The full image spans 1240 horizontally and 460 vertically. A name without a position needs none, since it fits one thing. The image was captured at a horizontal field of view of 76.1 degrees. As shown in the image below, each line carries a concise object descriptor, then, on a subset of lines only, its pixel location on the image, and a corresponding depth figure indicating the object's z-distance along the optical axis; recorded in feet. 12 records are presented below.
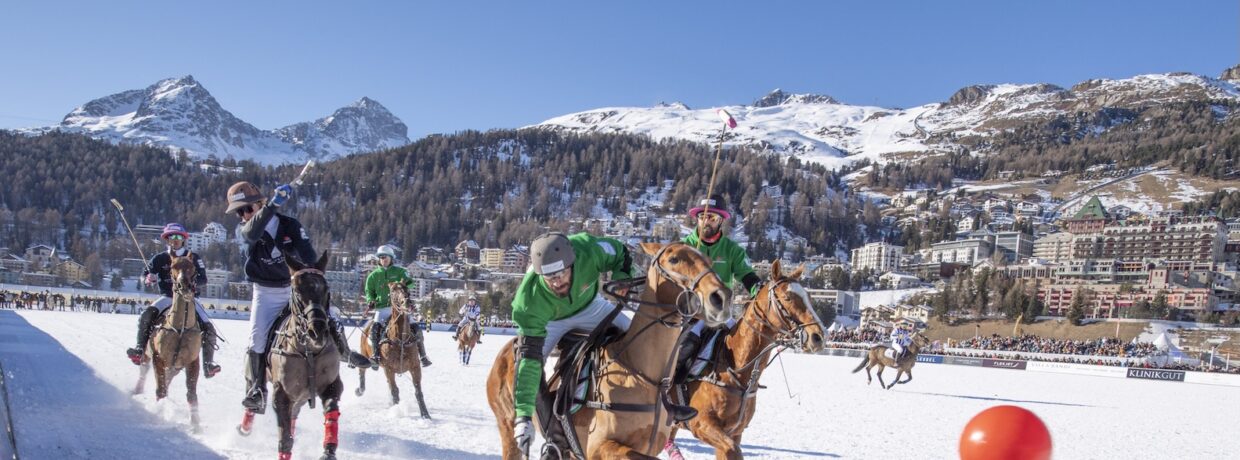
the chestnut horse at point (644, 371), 15.80
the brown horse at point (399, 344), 37.22
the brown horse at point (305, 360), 22.15
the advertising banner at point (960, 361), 120.40
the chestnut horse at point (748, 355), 24.08
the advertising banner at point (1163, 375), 103.09
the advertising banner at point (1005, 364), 115.44
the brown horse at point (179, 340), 32.24
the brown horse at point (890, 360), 69.51
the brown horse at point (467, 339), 71.38
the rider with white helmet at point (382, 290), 38.42
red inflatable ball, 7.53
